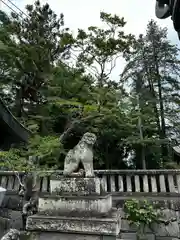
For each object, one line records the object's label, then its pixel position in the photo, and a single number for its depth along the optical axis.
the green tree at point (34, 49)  9.74
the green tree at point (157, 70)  11.58
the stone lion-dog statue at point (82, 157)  2.72
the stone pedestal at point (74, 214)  2.26
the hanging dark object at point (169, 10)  1.33
